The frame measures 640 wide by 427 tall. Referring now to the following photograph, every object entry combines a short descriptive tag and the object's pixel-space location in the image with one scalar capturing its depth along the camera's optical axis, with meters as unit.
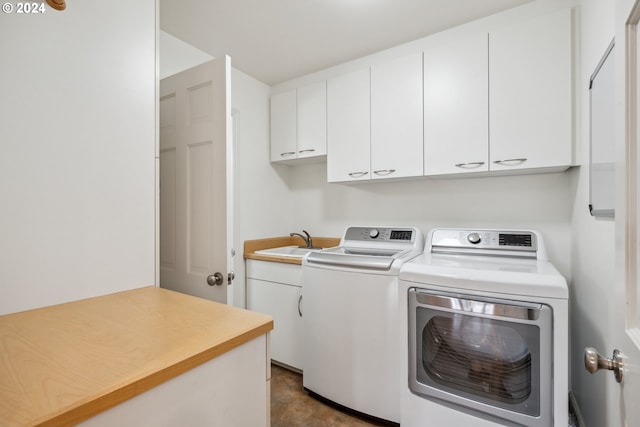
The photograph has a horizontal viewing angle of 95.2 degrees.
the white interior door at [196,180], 1.51
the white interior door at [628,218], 0.53
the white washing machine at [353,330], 1.61
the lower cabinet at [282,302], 2.15
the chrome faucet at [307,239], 2.70
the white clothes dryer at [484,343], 1.21
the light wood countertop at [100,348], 0.50
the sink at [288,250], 2.52
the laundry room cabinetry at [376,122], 1.99
